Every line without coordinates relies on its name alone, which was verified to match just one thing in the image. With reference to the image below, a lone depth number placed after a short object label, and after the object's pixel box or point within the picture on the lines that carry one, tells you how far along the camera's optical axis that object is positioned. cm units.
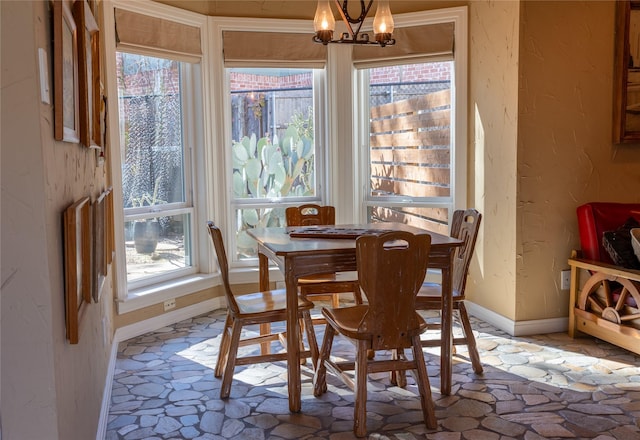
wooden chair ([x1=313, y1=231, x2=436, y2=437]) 260
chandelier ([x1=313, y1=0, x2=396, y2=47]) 295
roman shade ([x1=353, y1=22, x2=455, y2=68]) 468
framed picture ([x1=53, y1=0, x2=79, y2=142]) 161
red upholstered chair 358
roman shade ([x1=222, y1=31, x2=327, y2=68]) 474
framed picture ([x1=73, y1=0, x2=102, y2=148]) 210
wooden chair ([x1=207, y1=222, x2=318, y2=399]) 310
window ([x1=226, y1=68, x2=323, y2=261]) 495
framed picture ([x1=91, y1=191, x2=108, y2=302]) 228
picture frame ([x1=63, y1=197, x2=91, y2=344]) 167
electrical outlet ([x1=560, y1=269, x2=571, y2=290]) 418
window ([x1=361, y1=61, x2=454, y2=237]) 485
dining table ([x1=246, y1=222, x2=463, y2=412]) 292
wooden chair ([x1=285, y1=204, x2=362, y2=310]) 373
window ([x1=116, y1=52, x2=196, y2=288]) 426
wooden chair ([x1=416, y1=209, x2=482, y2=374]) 332
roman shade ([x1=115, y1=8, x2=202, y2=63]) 399
